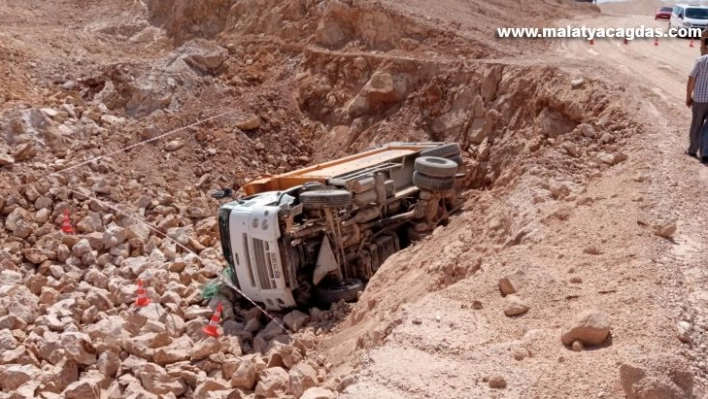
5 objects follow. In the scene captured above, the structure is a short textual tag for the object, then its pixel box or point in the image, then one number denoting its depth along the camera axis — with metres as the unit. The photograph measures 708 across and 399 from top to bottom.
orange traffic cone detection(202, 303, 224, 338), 9.15
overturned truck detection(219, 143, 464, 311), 9.54
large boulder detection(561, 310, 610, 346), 5.67
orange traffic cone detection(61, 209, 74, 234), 11.74
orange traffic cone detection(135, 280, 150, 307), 10.09
